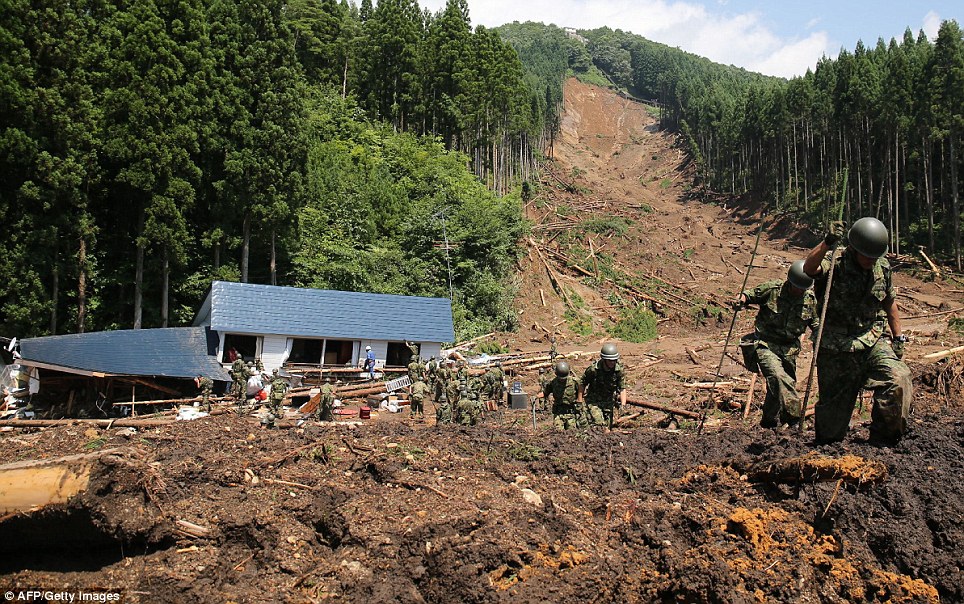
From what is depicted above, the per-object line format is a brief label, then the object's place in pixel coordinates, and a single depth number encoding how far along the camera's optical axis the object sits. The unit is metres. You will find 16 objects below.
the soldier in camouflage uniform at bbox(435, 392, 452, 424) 14.00
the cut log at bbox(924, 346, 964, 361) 16.17
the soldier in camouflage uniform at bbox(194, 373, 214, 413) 18.08
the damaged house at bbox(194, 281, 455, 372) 21.75
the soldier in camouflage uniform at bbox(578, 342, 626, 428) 11.54
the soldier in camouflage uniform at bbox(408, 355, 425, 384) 19.80
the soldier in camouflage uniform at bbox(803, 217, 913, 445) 6.47
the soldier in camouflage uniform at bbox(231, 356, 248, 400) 18.67
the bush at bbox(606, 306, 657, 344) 30.69
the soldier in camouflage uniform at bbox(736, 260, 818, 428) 8.41
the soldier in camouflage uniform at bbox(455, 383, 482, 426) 13.57
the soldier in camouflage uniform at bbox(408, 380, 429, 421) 16.12
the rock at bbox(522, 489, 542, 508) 6.87
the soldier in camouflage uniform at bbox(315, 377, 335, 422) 14.75
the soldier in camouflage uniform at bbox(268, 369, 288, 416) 15.62
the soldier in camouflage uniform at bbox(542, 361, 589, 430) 11.71
